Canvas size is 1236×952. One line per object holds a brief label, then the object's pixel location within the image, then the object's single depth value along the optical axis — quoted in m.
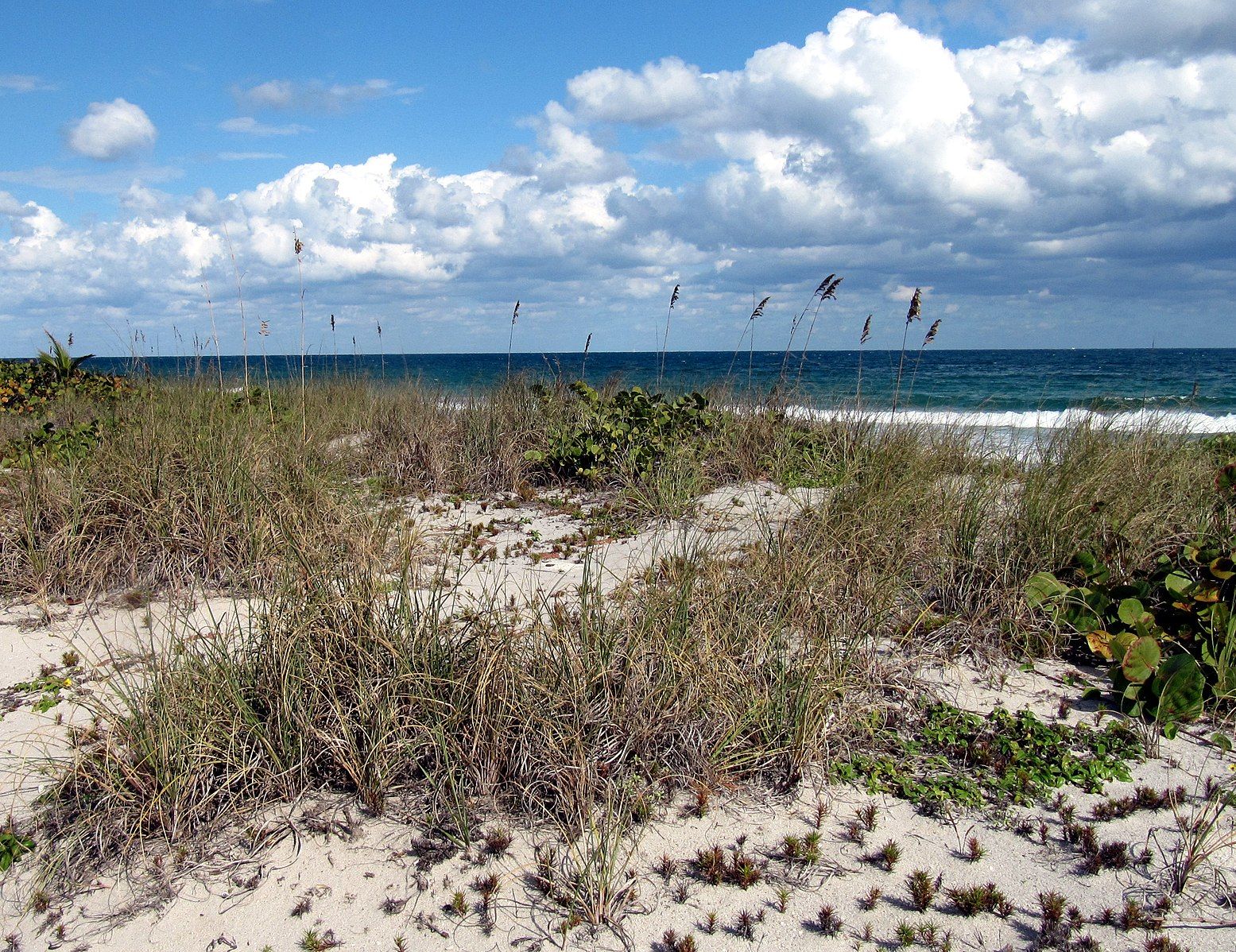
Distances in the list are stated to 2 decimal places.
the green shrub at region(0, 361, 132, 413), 10.94
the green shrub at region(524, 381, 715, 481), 7.38
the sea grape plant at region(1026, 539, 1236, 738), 3.57
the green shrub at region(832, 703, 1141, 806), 3.20
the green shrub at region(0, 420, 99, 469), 5.68
